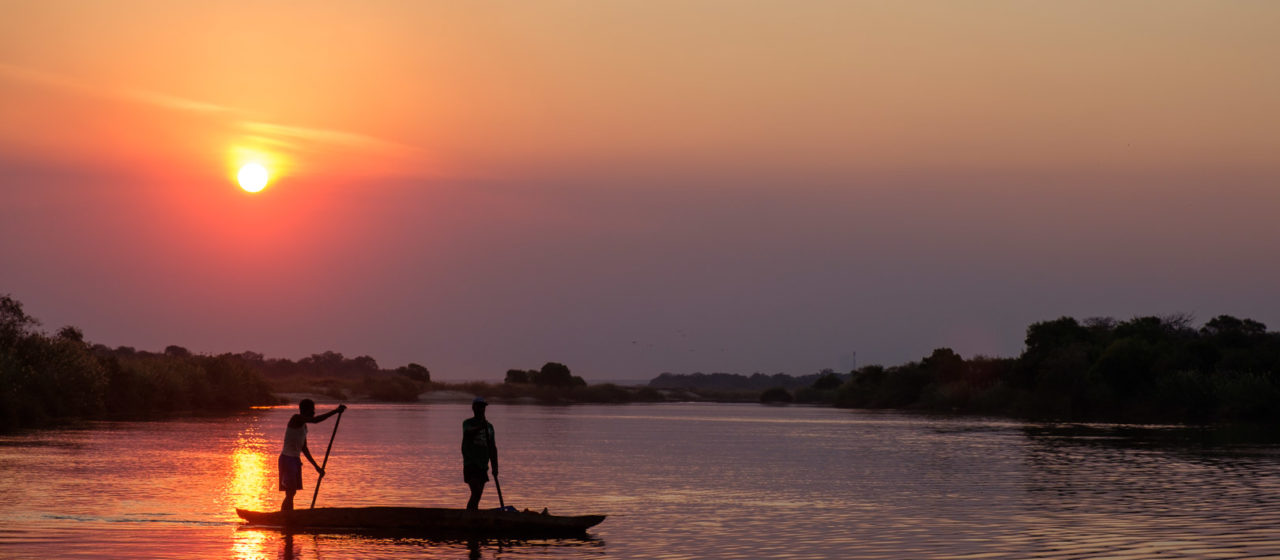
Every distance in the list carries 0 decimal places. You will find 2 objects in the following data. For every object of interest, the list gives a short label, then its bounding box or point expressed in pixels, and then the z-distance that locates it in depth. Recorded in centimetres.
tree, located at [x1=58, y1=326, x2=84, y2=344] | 11519
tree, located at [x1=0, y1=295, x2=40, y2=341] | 8556
